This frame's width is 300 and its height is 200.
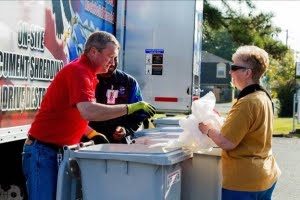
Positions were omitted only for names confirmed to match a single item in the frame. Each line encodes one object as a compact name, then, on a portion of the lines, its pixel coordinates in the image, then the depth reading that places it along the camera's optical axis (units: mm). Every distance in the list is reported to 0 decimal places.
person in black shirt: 5191
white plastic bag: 3795
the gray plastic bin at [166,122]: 5891
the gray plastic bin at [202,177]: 3986
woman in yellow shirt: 3547
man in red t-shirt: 3723
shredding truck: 4078
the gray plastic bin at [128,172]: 3480
